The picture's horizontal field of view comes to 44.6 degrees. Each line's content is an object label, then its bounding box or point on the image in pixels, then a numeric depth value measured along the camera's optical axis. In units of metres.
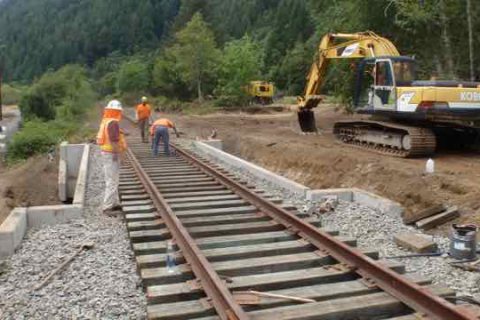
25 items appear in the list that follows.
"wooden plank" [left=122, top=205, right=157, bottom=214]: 8.82
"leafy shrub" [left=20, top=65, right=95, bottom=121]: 56.41
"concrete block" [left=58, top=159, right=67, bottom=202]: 16.31
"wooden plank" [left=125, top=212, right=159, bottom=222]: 8.28
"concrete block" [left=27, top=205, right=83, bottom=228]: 8.59
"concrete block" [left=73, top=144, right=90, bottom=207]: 9.79
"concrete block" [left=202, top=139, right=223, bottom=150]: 18.78
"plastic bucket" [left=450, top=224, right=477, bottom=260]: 6.96
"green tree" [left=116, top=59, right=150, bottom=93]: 78.69
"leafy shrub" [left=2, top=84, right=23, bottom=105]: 98.75
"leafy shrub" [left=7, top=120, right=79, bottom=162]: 31.09
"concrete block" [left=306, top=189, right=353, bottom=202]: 9.96
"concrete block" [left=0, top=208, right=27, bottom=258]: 7.22
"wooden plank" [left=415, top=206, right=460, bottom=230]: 8.98
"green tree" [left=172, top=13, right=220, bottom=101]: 50.34
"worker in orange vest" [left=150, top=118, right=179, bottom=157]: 15.77
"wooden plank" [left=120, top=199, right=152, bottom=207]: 9.36
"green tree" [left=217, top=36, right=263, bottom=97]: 45.62
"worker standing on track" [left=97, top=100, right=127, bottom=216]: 9.47
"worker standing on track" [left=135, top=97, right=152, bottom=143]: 20.24
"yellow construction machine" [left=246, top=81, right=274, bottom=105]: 48.66
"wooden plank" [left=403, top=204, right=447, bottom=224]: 9.20
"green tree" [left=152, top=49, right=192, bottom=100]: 60.94
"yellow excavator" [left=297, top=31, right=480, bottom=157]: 14.09
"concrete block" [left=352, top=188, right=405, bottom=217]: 9.34
